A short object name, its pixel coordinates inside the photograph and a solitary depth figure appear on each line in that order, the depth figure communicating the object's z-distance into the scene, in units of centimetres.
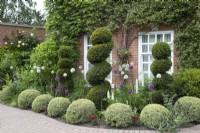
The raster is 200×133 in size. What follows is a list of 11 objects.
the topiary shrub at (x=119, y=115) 581
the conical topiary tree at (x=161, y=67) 669
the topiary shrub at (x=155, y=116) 558
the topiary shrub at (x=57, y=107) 681
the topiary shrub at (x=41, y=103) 741
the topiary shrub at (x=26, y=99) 798
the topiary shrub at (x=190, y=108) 614
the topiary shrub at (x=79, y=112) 621
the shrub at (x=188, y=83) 686
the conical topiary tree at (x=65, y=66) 867
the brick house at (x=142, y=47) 926
